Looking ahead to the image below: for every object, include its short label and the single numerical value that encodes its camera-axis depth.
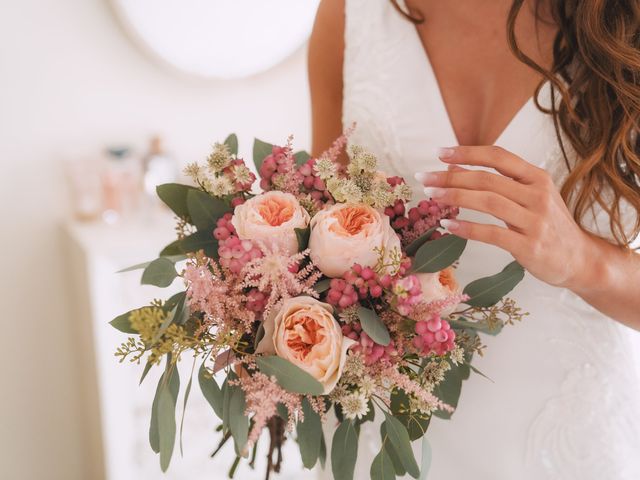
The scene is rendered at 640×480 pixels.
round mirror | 1.55
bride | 0.69
